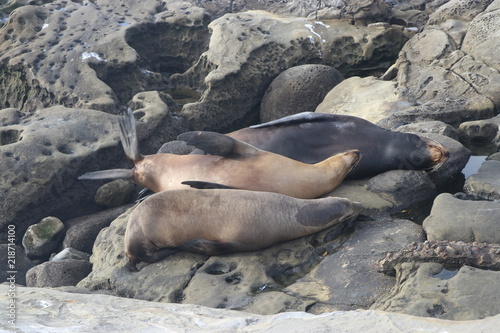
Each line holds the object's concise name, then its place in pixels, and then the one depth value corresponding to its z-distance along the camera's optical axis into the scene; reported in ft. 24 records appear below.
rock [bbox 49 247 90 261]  40.19
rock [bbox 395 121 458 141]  41.34
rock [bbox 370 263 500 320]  21.34
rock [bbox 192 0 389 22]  69.51
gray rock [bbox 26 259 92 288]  35.83
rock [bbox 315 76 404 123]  50.11
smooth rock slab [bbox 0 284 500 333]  16.19
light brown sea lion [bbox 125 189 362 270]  29.45
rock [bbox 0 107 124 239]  45.14
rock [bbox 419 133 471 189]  37.14
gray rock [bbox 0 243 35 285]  40.29
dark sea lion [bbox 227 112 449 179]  36.86
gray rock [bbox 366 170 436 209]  33.96
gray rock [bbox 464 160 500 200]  34.17
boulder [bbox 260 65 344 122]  57.82
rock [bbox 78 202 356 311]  27.22
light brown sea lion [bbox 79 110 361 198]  32.99
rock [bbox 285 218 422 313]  25.26
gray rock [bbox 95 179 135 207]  47.78
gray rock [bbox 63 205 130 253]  42.83
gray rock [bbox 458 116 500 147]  44.06
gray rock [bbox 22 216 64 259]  43.19
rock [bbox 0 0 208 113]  61.36
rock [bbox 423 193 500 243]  27.18
